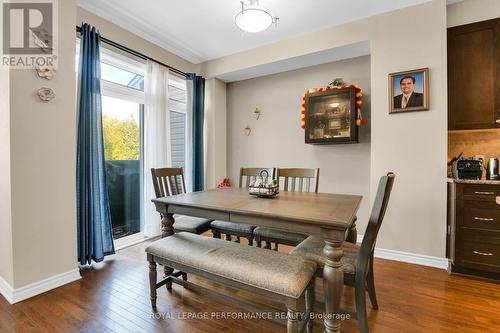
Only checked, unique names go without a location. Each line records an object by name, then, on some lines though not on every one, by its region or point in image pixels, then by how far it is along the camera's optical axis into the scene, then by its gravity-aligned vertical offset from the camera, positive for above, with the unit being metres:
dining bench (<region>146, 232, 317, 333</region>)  1.30 -0.62
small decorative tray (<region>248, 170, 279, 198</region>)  2.08 -0.21
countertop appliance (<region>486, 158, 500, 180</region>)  2.34 -0.05
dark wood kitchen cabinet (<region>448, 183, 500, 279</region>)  2.21 -0.62
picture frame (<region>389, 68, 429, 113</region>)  2.55 +0.79
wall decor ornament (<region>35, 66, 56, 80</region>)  2.02 +0.80
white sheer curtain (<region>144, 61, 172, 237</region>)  3.32 +0.46
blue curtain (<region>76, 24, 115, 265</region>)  2.45 +0.04
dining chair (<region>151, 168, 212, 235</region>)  2.33 -0.25
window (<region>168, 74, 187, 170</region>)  3.82 +0.78
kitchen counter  2.17 -0.16
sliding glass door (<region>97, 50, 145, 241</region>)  2.98 +0.35
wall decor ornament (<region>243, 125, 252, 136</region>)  4.23 +0.61
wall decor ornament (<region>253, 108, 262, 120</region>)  4.11 +0.88
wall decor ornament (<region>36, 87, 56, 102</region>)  2.01 +0.61
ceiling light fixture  2.09 +1.28
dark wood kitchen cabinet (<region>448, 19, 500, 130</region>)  2.42 +0.90
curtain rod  2.75 +1.44
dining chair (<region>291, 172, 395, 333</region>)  1.39 -0.59
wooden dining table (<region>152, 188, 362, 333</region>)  1.37 -0.31
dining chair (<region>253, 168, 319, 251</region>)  2.11 -0.61
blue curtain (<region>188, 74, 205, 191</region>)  3.96 +0.57
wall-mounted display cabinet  3.04 +0.62
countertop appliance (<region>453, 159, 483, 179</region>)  2.31 -0.05
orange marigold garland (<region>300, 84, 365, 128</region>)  3.00 +0.76
